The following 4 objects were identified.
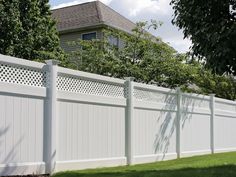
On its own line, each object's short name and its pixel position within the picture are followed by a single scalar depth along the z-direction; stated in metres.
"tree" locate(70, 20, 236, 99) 20.34
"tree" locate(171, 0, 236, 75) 10.66
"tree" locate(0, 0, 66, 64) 21.36
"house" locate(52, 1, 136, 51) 30.08
